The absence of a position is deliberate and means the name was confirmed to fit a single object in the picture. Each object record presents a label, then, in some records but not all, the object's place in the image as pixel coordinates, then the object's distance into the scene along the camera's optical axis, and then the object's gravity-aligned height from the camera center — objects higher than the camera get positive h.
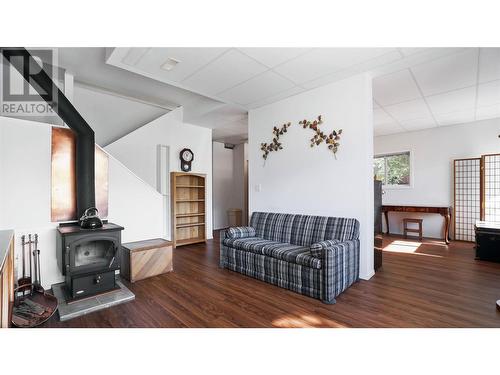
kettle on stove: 2.60 -0.38
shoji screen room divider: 4.49 -0.14
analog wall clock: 4.90 +0.61
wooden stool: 5.23 -0.97
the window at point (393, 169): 5.74 +0.44
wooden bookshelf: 4.70 -0.47
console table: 4.87 -0.55
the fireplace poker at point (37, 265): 2.57 -0.89
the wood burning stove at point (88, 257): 2.38 -0.79
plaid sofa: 2.34 -0.78
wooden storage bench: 2.91 -0.96
